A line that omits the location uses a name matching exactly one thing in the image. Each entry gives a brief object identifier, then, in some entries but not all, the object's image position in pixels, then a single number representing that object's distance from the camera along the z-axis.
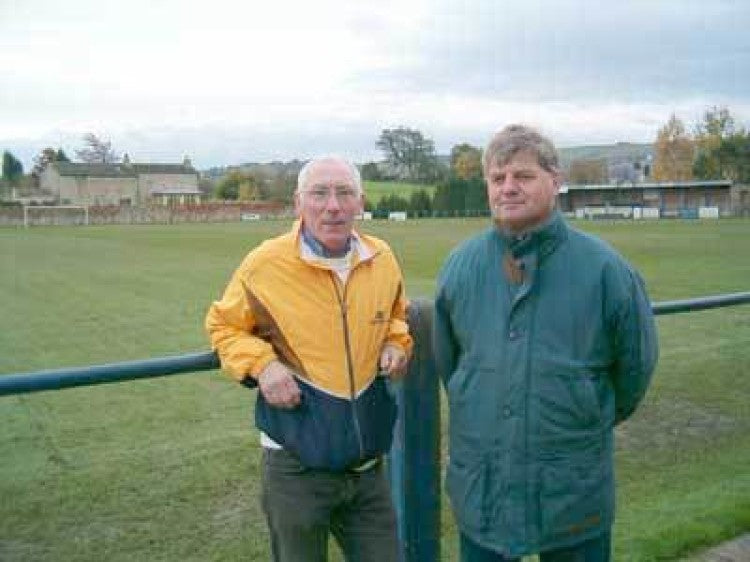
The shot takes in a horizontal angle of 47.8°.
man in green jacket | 2.24
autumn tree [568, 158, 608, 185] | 101.81
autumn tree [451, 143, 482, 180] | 105.12
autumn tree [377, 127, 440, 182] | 122.12
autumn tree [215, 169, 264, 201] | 102.50
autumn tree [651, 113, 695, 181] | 92.25
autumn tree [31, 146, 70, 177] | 119.19
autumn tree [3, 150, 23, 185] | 113.08
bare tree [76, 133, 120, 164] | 121.12
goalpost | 78.36
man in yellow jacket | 2.32
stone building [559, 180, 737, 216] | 77.56
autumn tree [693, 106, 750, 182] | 81.81
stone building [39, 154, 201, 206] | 106.56
